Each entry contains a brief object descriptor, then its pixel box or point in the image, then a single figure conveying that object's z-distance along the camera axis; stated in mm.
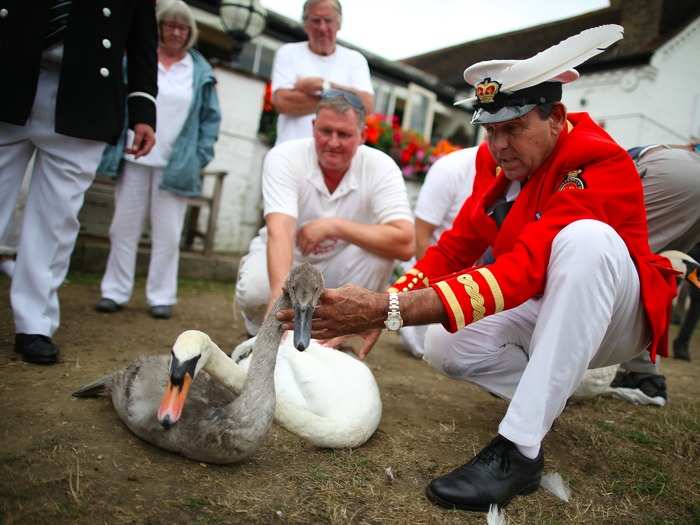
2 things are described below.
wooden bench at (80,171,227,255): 6992
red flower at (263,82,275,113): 9594
